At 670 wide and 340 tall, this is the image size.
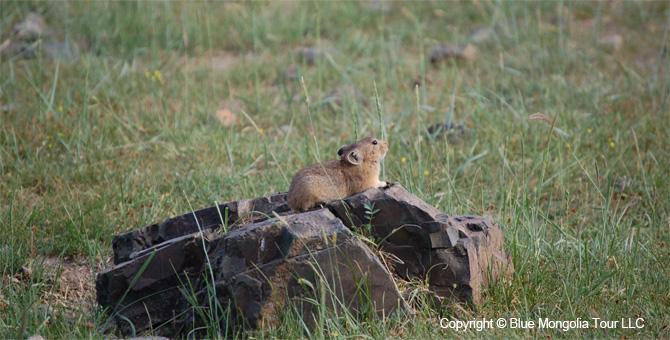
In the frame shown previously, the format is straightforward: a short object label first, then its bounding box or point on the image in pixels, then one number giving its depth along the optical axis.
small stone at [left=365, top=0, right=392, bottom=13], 22.09
